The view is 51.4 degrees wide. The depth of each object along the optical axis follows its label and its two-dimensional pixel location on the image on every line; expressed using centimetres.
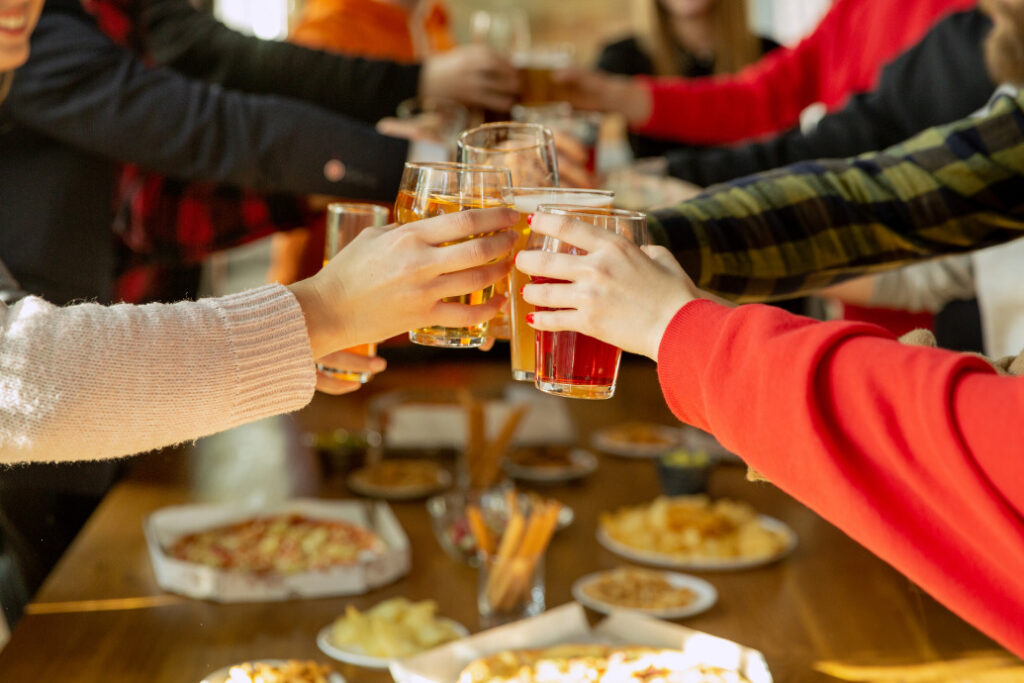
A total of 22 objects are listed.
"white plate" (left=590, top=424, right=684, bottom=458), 222
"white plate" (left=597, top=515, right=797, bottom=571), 156
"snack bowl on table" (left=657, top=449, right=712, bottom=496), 189
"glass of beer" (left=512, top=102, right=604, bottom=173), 164
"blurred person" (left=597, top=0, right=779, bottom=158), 328
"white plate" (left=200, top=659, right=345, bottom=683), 110
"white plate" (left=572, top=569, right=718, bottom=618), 138
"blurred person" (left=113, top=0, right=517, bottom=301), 194
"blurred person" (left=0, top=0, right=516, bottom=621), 81
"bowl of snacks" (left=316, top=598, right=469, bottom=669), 123
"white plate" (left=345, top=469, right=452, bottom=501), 191
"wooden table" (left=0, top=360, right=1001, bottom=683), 123
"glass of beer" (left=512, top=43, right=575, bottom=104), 193
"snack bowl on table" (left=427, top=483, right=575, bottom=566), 156
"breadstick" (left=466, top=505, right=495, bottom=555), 139
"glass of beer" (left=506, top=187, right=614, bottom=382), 91
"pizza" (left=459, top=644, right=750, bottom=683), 109
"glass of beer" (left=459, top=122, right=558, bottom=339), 103
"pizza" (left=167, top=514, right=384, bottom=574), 151
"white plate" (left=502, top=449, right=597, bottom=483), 203
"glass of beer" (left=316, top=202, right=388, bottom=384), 105
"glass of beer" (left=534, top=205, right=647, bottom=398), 84
